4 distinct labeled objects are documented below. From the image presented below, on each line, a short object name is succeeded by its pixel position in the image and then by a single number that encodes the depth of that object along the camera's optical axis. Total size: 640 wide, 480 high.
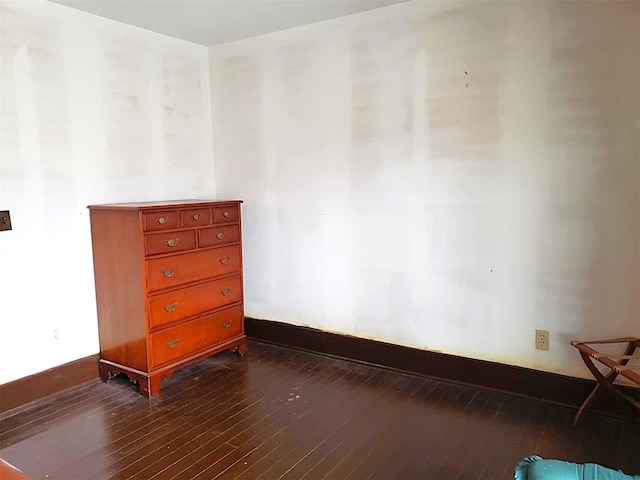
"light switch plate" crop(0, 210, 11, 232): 2.68
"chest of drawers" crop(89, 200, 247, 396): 2.88
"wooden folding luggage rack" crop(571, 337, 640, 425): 2.20
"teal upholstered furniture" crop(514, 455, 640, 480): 1.36
